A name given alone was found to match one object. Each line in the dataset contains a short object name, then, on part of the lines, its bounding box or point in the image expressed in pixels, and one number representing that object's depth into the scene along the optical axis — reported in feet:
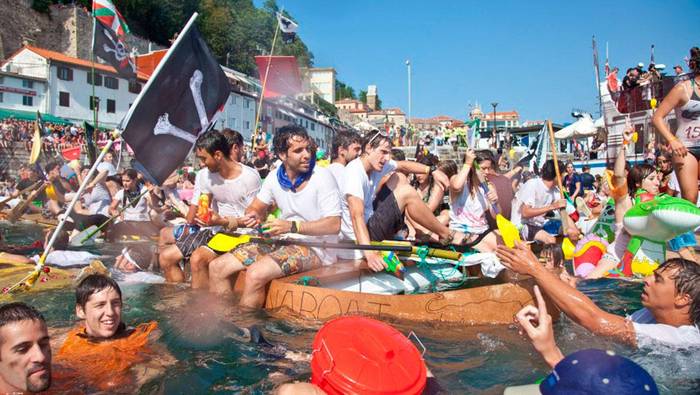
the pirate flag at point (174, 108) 16.42
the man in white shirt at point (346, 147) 23.98
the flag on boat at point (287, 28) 62.95
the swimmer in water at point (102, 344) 10.90
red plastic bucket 7.67
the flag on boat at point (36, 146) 45.94
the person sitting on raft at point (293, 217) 16.22
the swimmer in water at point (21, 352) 8.75
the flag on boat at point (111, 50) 32.91
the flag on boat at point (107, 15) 33.71
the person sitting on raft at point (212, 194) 18.81
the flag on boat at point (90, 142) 38.01
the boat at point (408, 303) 14.79
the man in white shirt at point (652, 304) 10.25
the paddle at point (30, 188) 29.56
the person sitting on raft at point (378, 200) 17.34
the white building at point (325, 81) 385.70
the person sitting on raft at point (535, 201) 26.40
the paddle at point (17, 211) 35.84
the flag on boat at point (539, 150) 36.81
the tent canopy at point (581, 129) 98.17
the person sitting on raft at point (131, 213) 34.01
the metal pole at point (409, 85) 195.46
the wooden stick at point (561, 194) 25.22
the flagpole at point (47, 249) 15.33
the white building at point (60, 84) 143.54
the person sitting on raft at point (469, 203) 23.77
